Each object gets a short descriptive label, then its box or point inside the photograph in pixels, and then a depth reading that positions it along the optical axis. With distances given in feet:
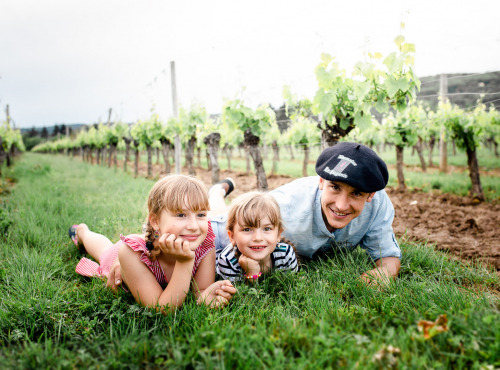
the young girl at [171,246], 6.35
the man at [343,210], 7.13
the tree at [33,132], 359.35
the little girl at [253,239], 7.36
